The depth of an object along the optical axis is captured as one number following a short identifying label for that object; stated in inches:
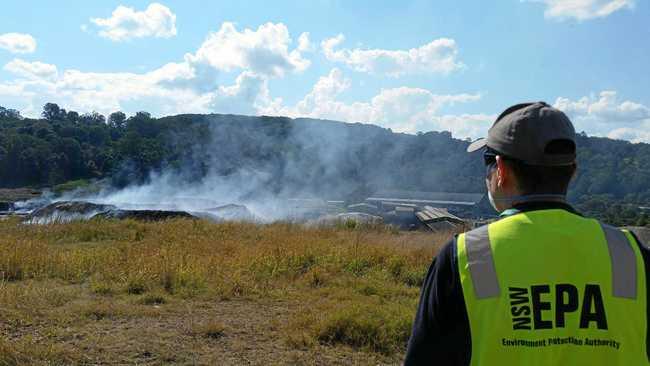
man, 53.0
